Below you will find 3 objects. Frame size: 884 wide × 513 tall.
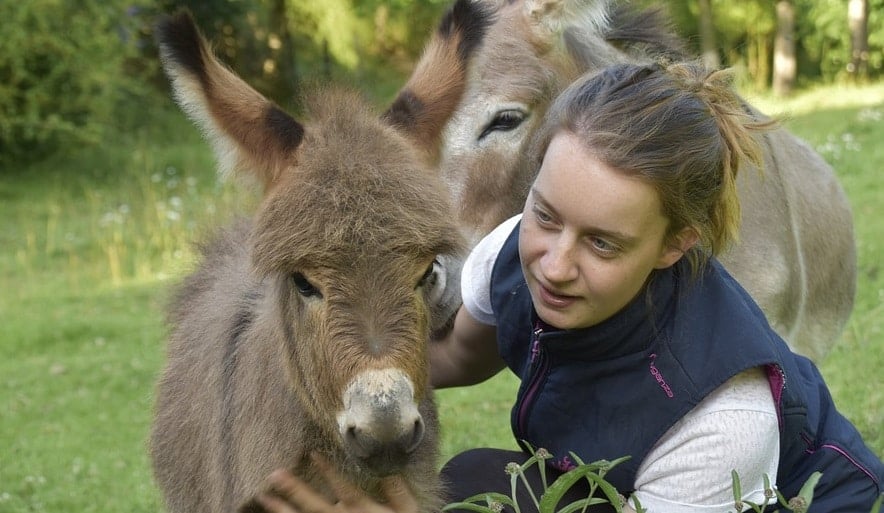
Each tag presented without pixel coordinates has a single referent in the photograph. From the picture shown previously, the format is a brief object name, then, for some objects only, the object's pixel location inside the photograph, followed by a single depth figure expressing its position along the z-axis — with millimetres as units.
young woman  2607
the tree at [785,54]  22719
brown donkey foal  2514
